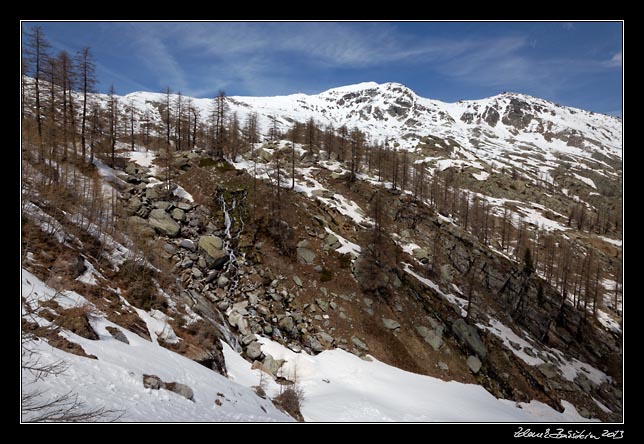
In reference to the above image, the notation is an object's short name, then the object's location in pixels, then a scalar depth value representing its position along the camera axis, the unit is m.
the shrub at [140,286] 14.94
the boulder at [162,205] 28.50
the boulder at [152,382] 7.89
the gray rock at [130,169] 35.18
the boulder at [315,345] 21.77
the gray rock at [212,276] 23.33
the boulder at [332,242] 31.84
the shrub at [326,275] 27.64
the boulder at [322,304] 25.10
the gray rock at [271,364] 17.73
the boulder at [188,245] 25.23
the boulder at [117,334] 10.04
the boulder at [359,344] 23.00
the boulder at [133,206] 27.02
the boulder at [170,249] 24.11
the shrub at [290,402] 12.78
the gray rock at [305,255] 29.09
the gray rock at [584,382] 31.83
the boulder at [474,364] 25.83
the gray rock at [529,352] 32.84
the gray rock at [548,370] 30.72
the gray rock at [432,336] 26.02
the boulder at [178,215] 28.09
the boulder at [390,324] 25.77
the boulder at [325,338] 22.61
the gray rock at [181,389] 8.41
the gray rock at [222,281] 23.38
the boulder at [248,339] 19.32
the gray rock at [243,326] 20.31
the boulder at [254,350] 18.24
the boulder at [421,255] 42.86
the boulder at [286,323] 22.16
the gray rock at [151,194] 29.95
